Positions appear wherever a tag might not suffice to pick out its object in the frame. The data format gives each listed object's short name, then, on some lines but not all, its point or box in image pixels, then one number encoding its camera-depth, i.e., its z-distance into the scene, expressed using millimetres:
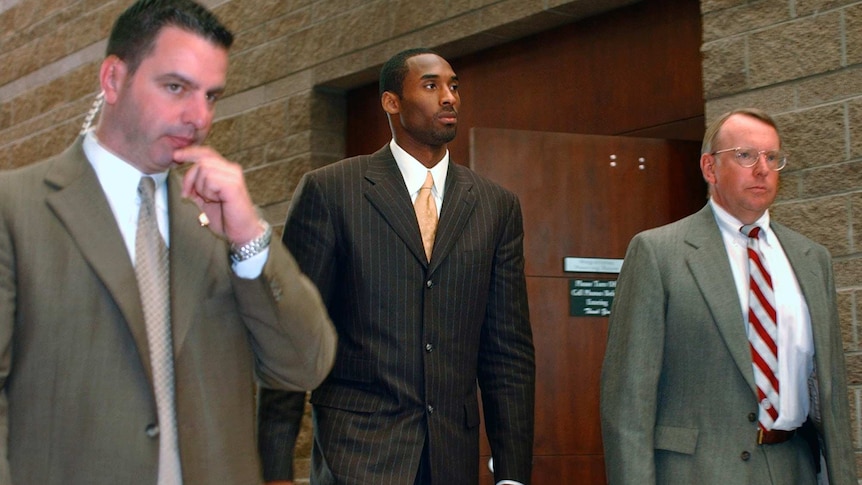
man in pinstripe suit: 2887
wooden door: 3984
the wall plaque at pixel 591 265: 4086
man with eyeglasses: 2879
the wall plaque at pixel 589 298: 4070
